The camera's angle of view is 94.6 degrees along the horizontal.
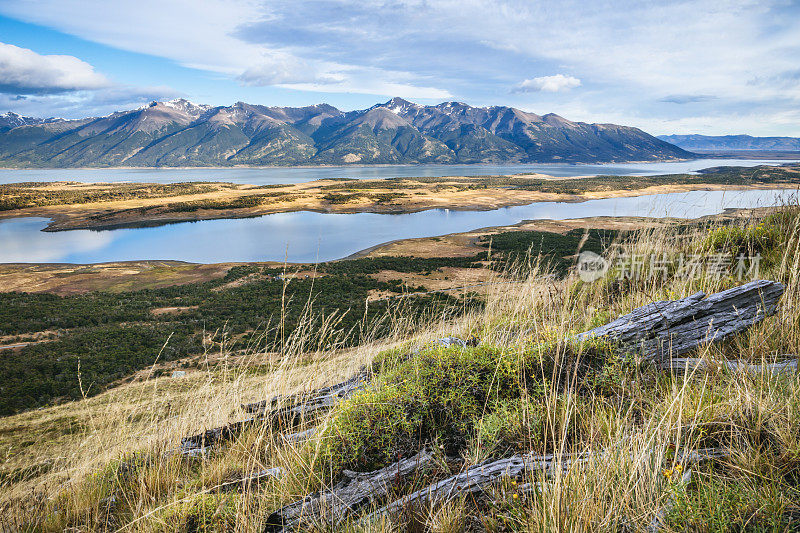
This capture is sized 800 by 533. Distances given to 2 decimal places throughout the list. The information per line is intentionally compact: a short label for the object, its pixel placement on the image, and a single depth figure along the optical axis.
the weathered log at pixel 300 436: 2.76
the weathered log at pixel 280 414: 3.27
